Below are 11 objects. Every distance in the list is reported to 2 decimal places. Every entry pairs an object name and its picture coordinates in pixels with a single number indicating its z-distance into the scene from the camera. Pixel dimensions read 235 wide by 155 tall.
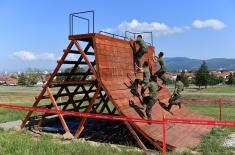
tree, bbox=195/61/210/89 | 79.50
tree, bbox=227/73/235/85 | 95.74
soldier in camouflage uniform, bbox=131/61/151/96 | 13.34
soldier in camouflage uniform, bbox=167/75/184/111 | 14.98
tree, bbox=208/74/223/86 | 83.83
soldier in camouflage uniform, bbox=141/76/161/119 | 12.02
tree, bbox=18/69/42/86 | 120.06
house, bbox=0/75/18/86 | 164.04
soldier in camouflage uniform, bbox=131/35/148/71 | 14.30
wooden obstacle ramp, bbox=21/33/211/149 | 11.58
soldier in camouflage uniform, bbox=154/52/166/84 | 15.63
